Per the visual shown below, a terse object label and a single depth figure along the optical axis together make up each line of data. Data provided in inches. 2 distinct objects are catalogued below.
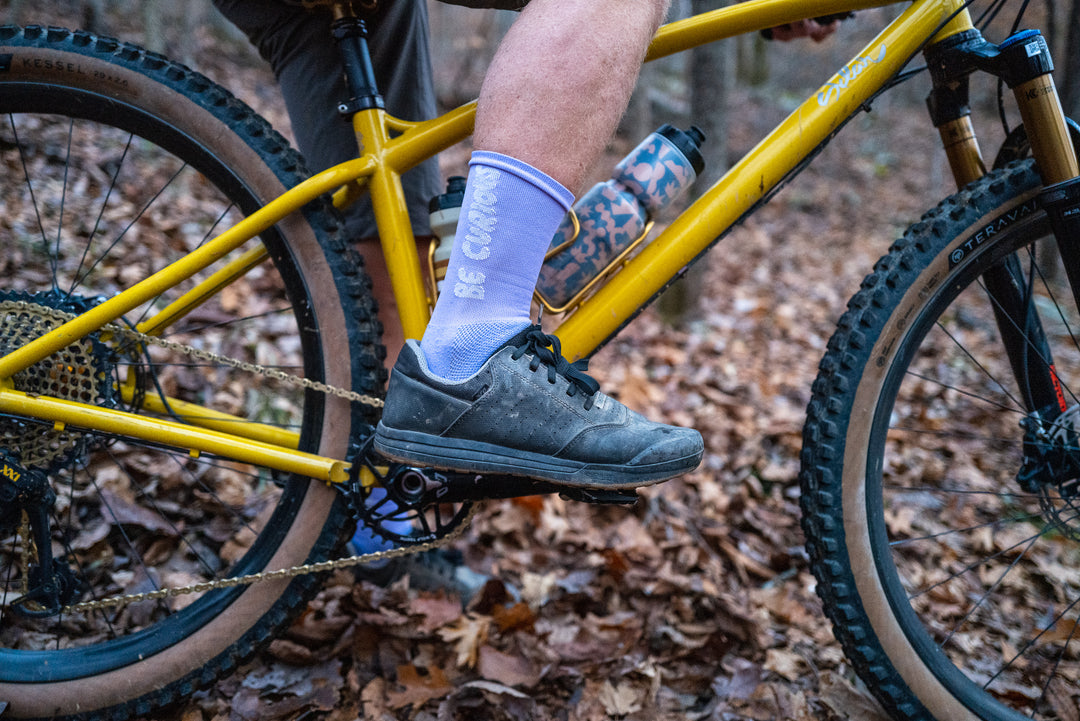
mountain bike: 47.1
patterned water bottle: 50.2
